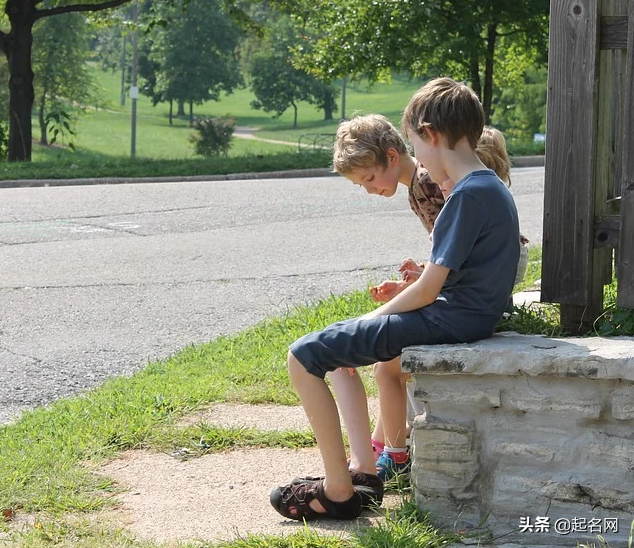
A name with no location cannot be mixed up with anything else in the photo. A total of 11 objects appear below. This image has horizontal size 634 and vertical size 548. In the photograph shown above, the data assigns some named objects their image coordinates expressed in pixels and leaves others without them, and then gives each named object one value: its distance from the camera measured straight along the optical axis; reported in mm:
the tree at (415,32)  20766
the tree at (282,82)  66188
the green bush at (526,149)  19966
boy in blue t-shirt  3258
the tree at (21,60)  19938
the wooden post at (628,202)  3650
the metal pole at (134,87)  32781
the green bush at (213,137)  36281
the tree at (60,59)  43625
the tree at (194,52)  66188
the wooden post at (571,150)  3787
